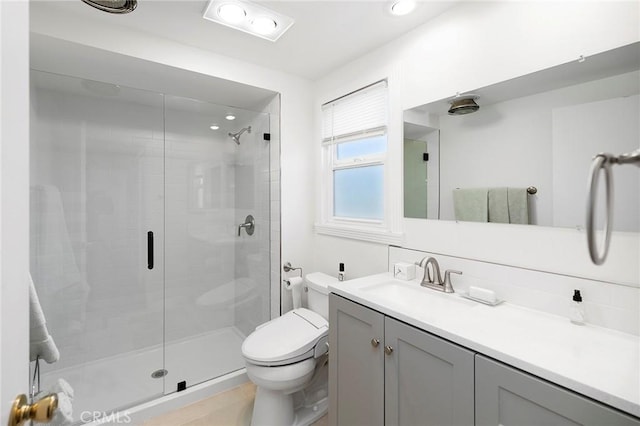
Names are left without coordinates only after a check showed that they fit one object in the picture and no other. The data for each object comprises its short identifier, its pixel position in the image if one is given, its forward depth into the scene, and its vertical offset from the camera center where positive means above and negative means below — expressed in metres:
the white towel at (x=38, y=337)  0.87 -0.39
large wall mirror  1.04 +0.30
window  1.94 +0.35
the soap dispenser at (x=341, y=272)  2.10 -0.44
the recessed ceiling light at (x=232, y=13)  1.55 +1.10
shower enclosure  1.95 -0.19
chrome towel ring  0.52 +0.04
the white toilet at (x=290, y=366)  1.61 -0.87
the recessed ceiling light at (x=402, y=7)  1.50 +1.08
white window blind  1.94 +0.71
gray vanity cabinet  1.00 -0.65
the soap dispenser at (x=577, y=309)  1.09 -0.37
